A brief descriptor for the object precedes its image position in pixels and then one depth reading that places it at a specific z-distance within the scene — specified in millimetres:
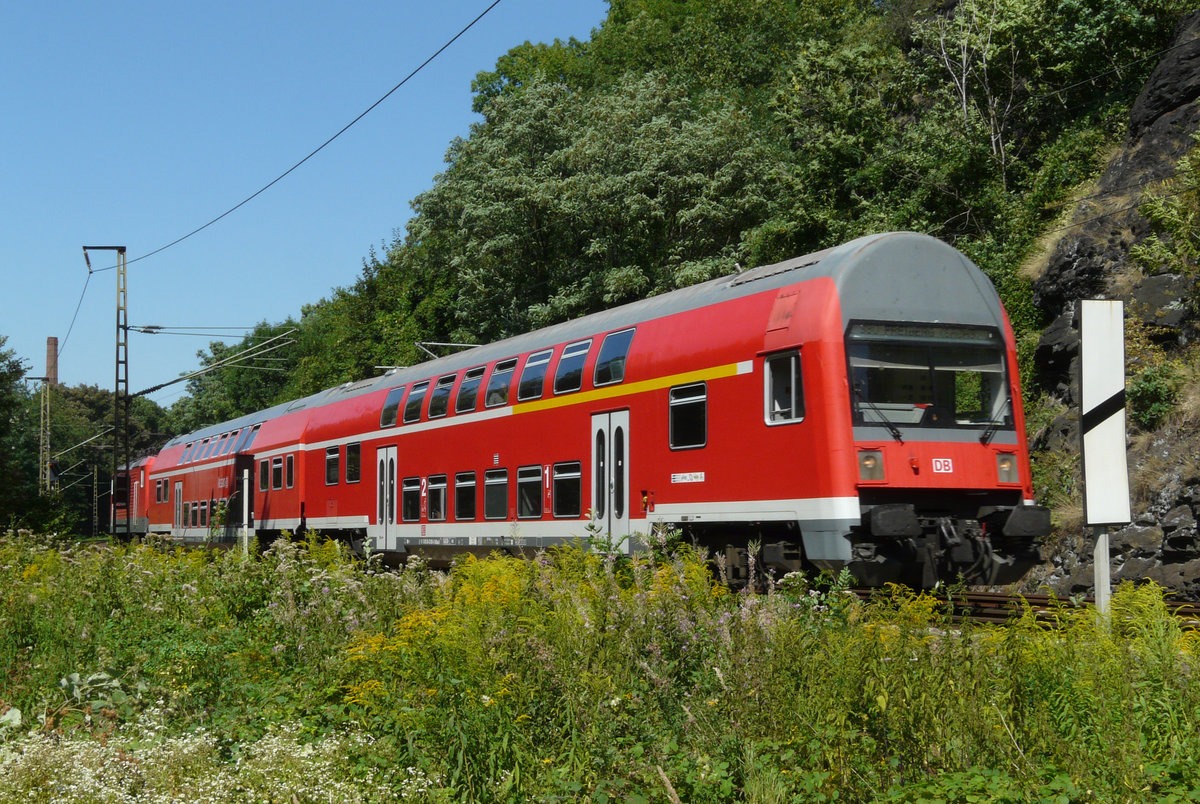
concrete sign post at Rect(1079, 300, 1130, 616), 8141
